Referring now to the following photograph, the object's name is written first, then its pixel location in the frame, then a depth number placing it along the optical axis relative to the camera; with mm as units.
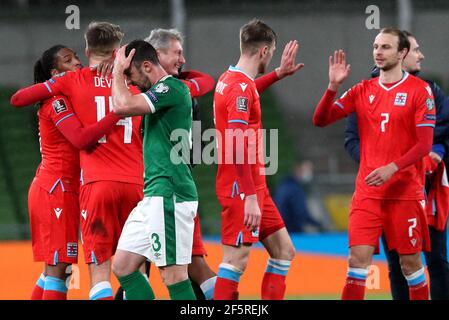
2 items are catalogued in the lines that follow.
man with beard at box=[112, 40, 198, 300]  11766
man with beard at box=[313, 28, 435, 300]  13805
